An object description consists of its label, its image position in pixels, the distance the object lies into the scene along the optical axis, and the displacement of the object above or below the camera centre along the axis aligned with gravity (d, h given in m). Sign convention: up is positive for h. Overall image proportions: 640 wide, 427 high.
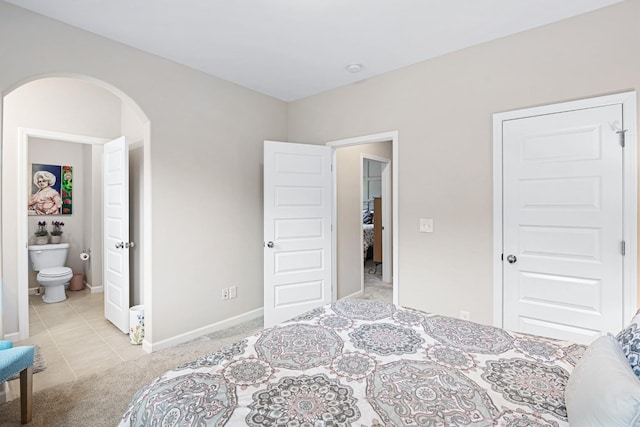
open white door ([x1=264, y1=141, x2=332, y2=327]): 3.38 -0.21
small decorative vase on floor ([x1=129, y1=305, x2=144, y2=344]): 2.91 -1.07
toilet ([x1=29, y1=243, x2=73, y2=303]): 3.97 -0.77
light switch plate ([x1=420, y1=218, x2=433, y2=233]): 2.88 -0.14
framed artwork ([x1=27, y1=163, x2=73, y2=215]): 4.44 +0.31
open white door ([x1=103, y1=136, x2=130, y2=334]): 3.13 -0.24
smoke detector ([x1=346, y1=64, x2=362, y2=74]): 2.99 +1.38
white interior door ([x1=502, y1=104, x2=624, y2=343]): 2.09 -0.10
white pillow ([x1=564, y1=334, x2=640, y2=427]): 0.73 -0.47
